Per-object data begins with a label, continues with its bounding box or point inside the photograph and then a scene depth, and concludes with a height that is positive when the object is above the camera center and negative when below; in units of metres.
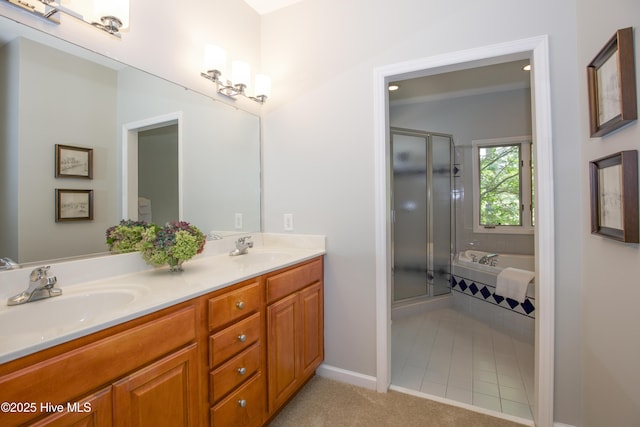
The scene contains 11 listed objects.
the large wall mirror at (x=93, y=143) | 1.09 +0.35
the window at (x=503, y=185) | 3.61 +0.37
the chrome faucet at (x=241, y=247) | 1.95 -0.20
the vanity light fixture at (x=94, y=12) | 1.14 +0.87
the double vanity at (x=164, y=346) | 0.73 -0.43
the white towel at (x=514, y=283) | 2.61 -0.63
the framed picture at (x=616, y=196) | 1.04 +0.07
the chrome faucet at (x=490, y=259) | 3.49 -0.53
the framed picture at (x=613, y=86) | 1.03 +0.51
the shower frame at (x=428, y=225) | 3.33 -0.11
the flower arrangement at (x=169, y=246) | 1.34 -0.13
